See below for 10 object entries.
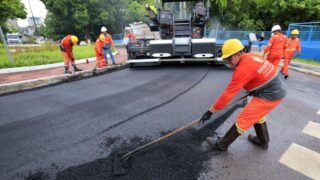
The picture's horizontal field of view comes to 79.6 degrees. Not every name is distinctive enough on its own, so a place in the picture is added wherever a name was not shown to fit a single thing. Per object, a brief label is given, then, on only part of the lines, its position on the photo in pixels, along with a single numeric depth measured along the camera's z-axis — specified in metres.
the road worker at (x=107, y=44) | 7.86
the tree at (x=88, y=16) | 26.91
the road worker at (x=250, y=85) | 2.11
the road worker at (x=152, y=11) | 7.42
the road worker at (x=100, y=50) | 7.53
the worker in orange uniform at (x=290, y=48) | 6.01
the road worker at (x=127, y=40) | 7.36
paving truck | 6.75
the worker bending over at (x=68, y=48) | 6.46
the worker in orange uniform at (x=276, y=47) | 5.51
